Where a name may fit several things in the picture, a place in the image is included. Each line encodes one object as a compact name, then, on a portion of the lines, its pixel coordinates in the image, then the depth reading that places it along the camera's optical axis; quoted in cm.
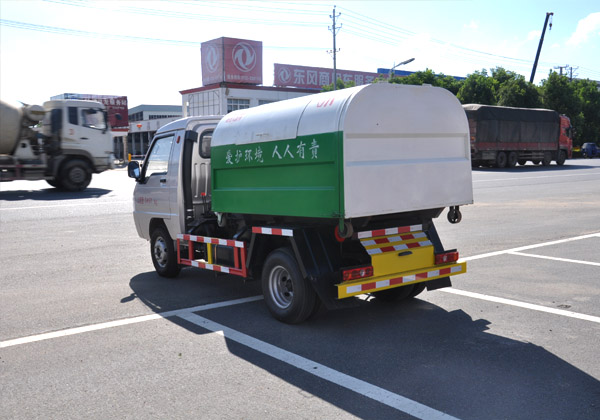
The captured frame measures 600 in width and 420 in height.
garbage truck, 546
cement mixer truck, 2150
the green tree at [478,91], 5369
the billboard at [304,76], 6894
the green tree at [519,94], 5312
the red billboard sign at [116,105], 6109
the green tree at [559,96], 5762
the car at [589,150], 5928
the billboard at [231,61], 6391
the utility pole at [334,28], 4986
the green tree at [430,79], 5300
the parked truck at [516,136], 3575
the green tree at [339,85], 5775
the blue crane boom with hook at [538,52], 5519
